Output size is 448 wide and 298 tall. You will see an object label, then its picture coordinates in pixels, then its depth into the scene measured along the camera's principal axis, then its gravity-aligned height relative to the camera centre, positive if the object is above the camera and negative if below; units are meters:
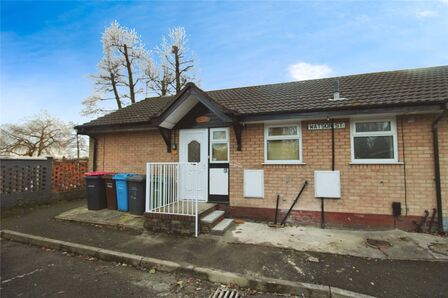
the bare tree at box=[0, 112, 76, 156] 22.61 +2.54
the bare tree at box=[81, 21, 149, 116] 17.55 +7.74
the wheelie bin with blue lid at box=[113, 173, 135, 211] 6.86 -1.00
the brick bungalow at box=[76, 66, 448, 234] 5.25 +0.29
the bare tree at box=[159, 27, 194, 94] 17.97 +8.88
